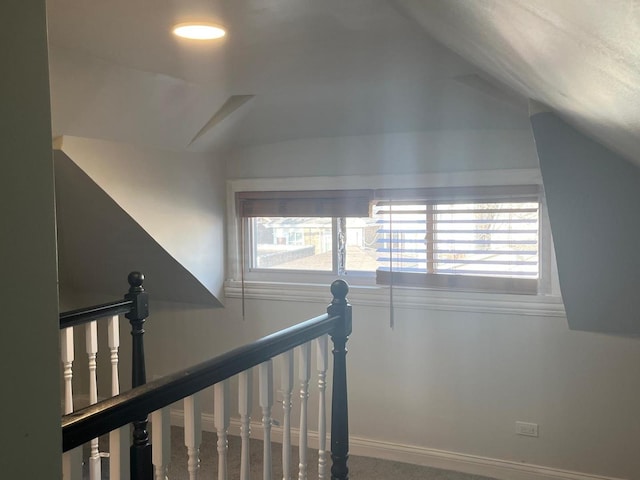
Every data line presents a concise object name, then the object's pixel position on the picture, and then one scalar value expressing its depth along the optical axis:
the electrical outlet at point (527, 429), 3.12
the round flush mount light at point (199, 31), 1.62
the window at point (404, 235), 3.13
